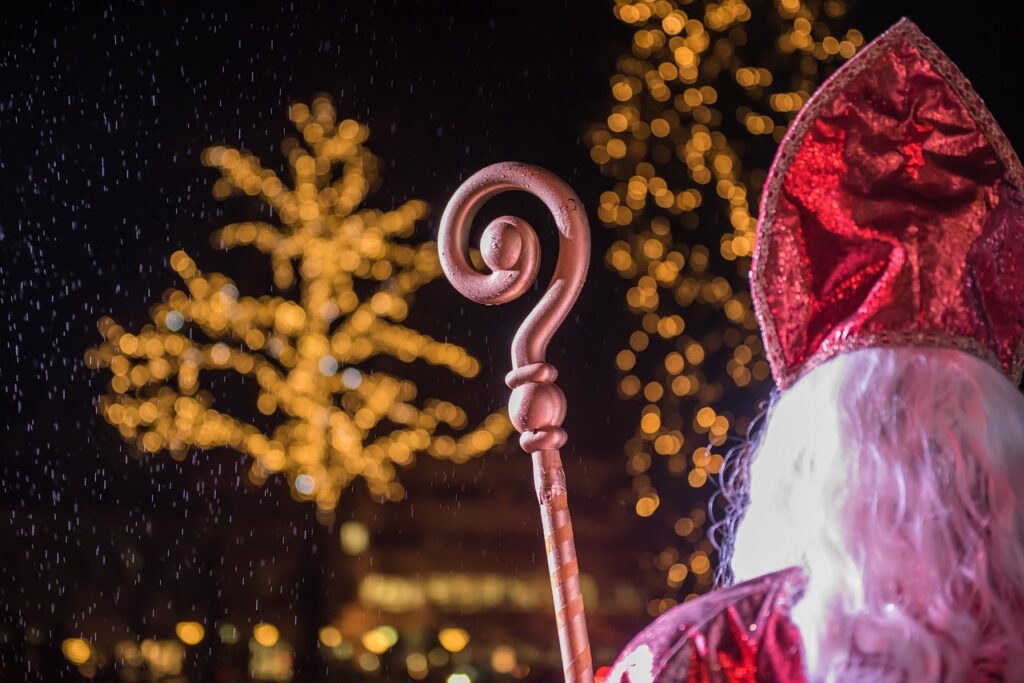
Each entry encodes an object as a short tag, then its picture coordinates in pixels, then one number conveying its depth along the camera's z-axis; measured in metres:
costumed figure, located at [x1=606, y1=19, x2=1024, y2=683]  0.92
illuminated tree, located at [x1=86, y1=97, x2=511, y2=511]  5.56
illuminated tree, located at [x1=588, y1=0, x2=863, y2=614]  5.73
